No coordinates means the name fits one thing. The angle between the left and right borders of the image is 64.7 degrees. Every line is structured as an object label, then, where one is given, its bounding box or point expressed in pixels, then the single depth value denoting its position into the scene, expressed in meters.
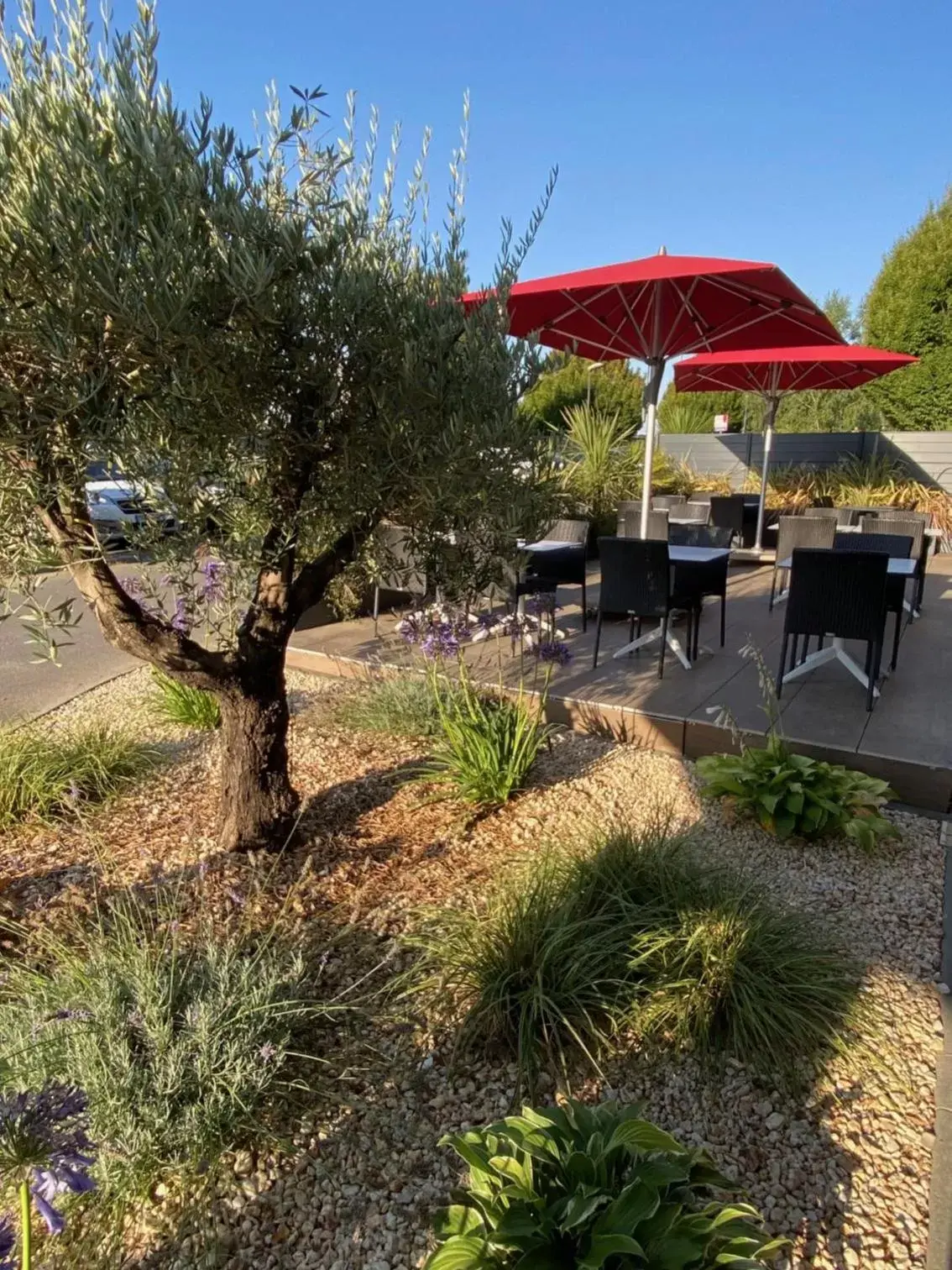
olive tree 1.92
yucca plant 10.53
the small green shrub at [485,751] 3.82
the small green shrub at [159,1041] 1.86
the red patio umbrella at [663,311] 4.96
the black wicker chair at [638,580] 5.20
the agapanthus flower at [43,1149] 1.22
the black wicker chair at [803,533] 6.87
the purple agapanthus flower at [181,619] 2.86
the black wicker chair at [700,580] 5.54
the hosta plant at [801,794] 3.46
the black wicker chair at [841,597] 4.51
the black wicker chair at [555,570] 6.39
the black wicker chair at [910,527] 6.79
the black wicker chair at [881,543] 6.05
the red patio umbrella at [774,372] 9.05
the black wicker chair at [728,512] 10.05
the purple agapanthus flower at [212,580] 2.76
